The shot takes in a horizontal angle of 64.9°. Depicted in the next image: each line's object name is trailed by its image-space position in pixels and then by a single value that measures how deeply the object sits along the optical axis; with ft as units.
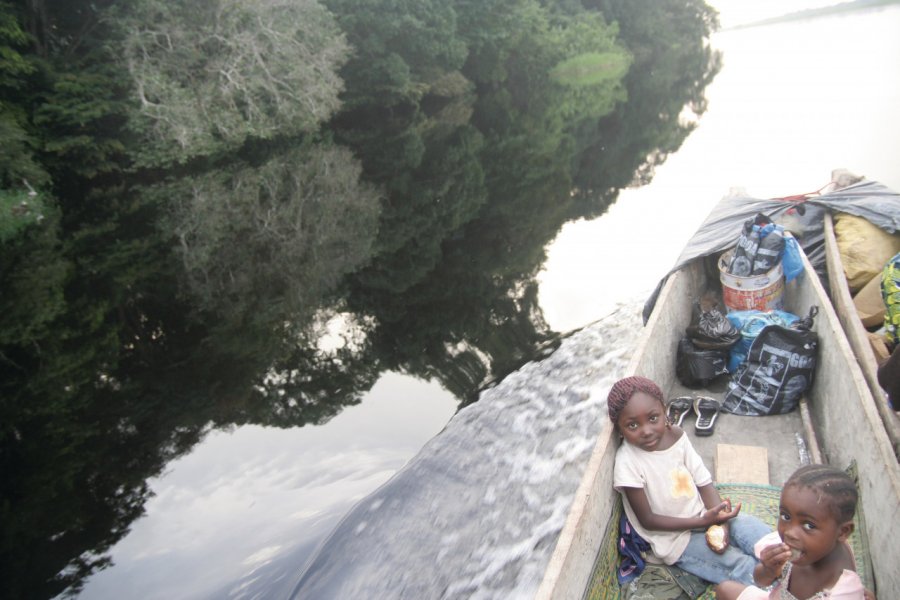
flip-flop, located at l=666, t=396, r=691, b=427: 17.35
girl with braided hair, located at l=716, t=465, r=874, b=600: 8.57
